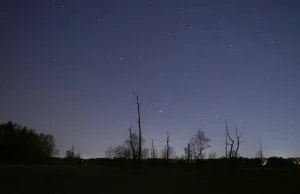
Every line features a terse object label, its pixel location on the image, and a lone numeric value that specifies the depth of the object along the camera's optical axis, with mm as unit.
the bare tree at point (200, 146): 62231
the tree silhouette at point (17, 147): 55746
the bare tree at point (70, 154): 102333
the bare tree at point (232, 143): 46695
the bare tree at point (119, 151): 73932
